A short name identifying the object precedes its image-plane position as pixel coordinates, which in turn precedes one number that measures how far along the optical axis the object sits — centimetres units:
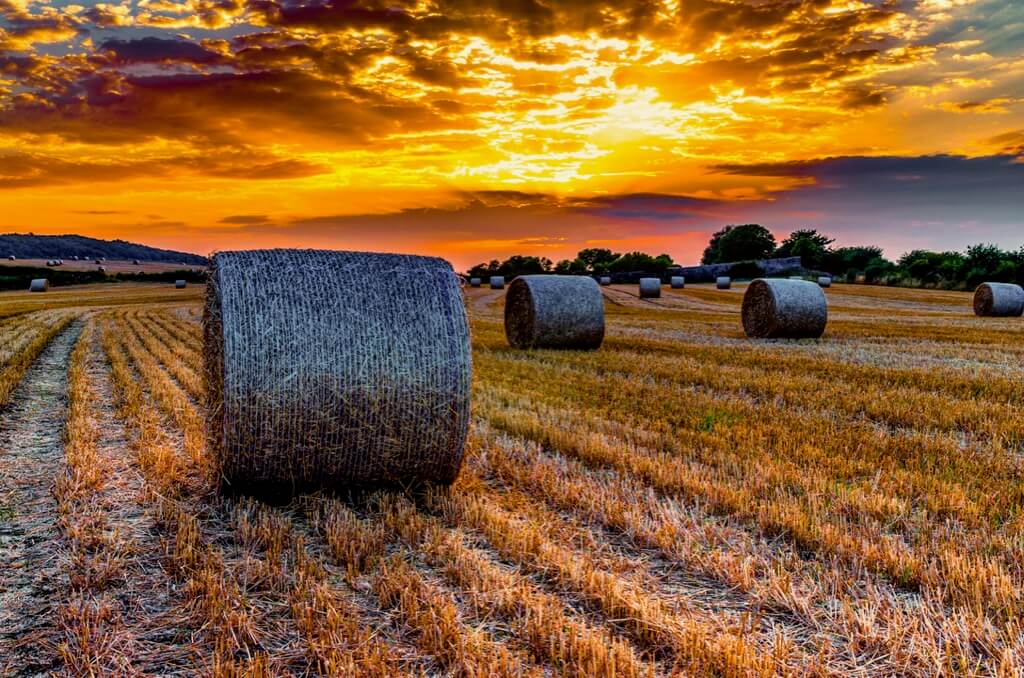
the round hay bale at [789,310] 1798
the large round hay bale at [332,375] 520
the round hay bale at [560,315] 1530
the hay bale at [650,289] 3903
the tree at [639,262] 7038
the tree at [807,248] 6034
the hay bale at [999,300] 2656
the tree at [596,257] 7850
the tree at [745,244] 8914
